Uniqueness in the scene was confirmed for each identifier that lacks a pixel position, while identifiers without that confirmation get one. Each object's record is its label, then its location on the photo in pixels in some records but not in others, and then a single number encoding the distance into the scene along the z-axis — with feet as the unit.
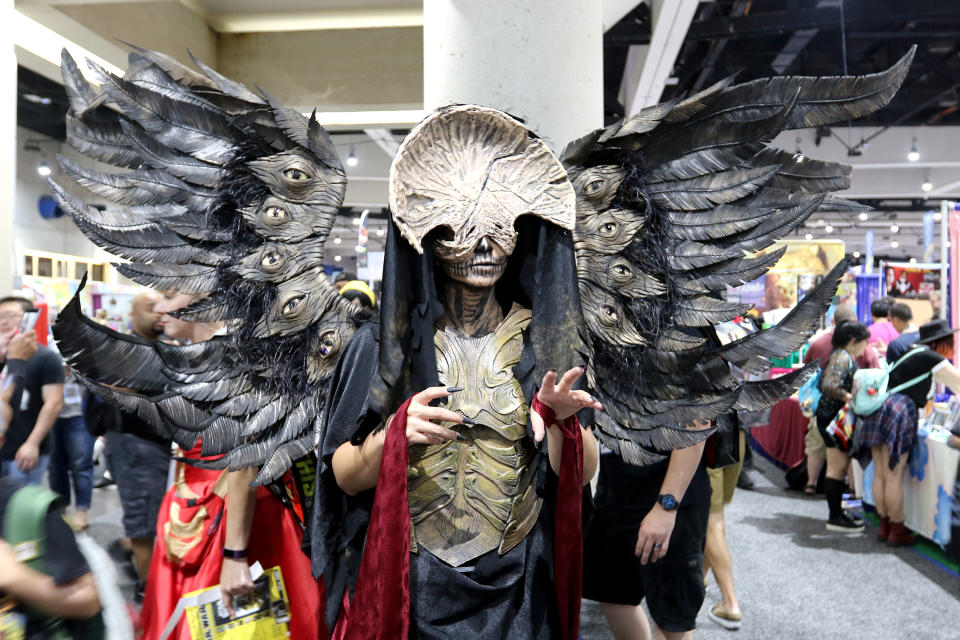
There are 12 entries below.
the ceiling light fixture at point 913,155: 43.11
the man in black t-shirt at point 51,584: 3.45
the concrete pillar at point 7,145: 10.28
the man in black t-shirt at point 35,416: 11.37
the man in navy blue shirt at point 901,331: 17.69
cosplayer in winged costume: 5.24
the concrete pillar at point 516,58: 8.31
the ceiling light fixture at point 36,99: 31.03
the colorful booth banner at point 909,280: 25.45
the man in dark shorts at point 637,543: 8.21
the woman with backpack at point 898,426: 16.38
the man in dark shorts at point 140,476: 11.84
